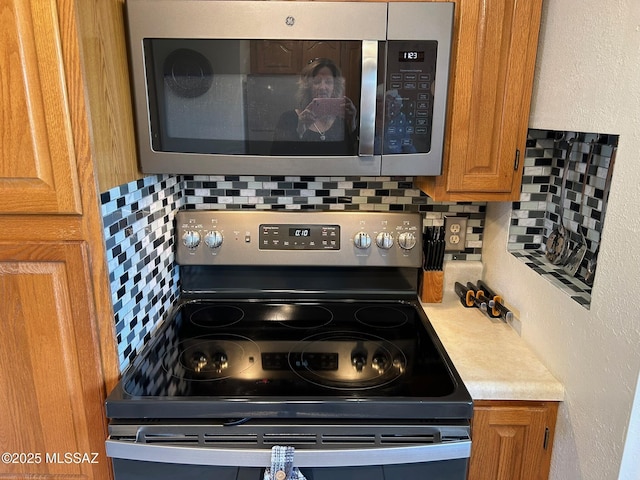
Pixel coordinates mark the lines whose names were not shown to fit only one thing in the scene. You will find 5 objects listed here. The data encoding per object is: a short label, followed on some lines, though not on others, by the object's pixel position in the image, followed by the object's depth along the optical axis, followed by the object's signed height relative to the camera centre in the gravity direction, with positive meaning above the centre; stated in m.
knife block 1.58 -0.54
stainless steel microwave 1.14 +0.10
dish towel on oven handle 1.02 -0.73
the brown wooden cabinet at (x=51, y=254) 0.91 -0.28
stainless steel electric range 1.04 -0.62
